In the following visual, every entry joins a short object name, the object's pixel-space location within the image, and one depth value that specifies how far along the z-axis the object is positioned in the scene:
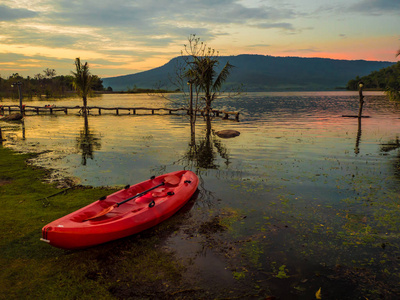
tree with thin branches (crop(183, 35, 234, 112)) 26.27
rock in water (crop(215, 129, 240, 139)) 27.81
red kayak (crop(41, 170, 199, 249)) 7.42
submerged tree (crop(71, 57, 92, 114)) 43.31
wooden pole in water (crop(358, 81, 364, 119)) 35.12
